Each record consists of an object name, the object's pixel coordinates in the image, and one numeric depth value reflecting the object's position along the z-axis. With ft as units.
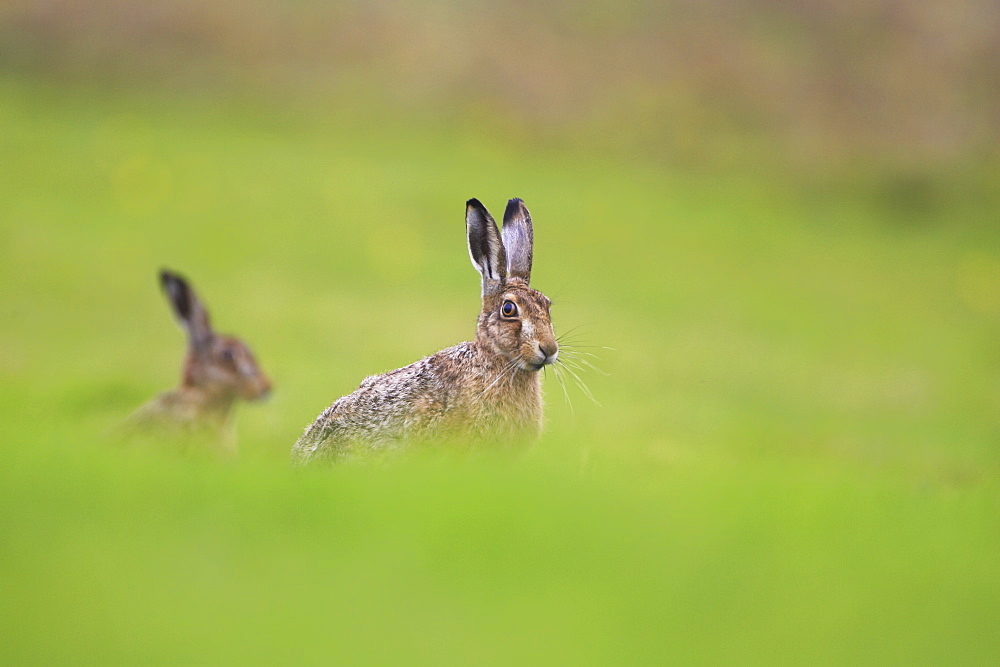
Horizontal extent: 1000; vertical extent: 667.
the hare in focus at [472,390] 55.52
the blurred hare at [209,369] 78.79
